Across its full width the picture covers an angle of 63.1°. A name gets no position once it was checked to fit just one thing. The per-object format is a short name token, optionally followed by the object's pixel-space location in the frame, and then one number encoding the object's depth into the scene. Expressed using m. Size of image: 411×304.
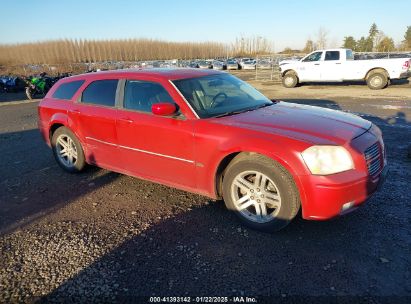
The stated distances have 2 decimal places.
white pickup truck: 15.55
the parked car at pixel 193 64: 42.03
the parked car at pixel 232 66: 42.81
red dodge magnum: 3.06
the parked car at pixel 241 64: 43.22
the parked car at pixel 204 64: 43.14
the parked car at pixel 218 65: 42.02
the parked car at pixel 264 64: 33.78
